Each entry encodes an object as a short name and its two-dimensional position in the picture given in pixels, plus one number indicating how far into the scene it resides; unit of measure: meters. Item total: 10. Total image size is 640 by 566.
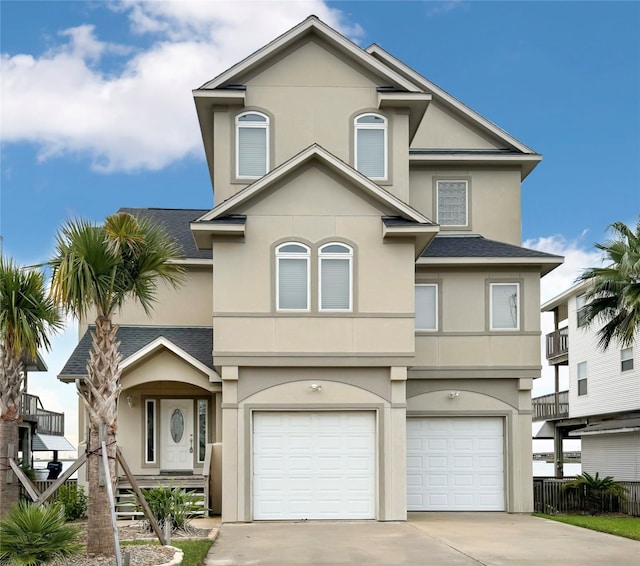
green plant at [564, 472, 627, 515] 25.42
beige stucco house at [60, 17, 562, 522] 20.81
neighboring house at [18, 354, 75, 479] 39.62
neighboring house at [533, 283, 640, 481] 35.42
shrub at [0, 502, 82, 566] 13.41
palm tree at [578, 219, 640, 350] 22.98
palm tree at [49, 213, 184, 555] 14.57
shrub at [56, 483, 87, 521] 21.58
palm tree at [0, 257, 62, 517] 17.00
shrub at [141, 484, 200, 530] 17.50
